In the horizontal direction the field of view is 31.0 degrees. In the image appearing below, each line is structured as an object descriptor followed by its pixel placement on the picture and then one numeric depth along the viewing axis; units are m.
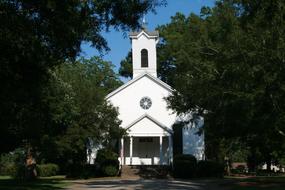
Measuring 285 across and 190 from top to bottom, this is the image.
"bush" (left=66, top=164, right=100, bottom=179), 40.81
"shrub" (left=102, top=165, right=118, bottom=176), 40.66
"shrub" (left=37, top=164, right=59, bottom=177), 45.81
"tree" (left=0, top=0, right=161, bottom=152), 12.98
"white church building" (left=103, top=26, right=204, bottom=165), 45.75
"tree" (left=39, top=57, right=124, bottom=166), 30.23
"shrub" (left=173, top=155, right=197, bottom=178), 39.56
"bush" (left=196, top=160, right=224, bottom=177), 41.09
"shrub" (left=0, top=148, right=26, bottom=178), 40.98
